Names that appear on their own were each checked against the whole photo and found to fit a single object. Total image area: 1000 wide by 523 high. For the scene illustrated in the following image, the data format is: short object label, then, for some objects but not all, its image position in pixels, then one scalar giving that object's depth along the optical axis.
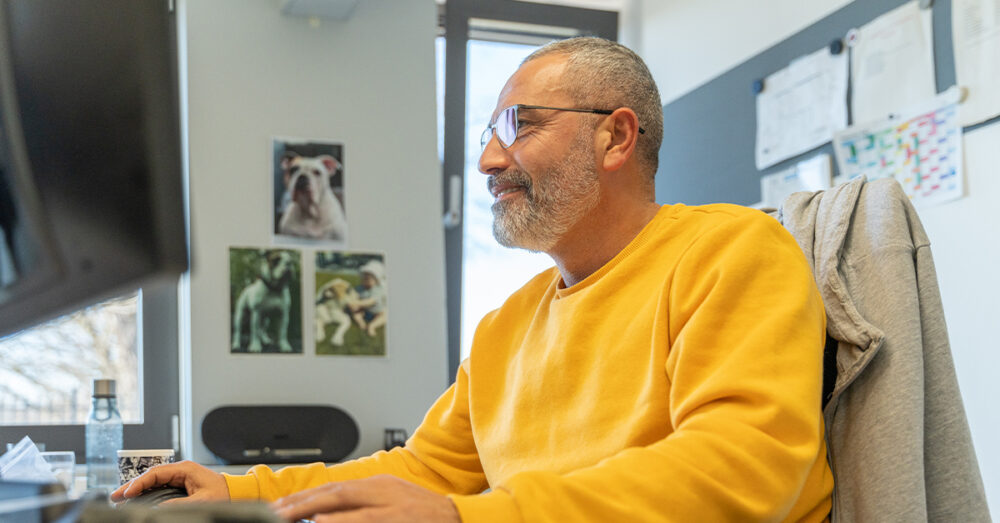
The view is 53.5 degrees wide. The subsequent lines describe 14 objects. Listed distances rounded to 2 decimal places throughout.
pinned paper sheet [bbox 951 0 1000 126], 2.23
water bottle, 1.91
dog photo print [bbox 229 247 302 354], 2.83
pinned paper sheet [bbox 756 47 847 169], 2.71
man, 0.96
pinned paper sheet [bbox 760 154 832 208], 2.72
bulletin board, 2.78
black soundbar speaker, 2.68
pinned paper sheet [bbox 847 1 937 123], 2.44
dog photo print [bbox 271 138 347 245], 2.91
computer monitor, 0.54
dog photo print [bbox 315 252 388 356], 2.91
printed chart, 2.33
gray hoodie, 1.14
